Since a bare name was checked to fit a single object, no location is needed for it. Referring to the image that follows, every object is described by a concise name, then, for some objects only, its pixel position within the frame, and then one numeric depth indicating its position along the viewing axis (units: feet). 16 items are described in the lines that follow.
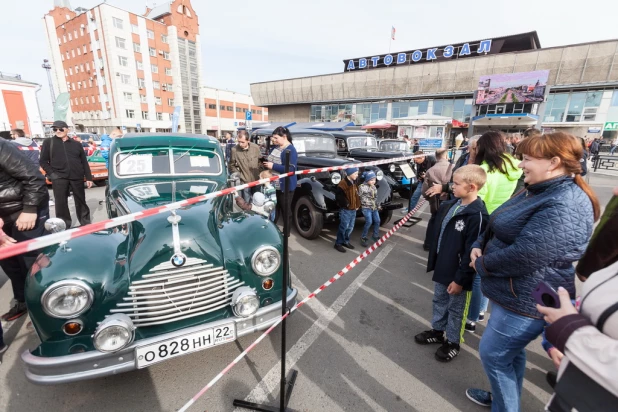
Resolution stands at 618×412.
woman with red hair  4.61
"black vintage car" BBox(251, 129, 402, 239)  16.12
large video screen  71.15
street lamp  132.42
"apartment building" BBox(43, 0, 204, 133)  128.36
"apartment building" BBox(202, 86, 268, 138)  171.73
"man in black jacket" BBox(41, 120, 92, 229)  15.28
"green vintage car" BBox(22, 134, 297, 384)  5.63
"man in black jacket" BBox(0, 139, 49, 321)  8.38
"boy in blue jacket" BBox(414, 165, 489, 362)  7.28
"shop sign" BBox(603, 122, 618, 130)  72.86
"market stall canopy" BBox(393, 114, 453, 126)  87.56
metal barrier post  5.97
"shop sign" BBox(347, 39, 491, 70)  99.86
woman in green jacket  9.43
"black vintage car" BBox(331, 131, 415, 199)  24.70
